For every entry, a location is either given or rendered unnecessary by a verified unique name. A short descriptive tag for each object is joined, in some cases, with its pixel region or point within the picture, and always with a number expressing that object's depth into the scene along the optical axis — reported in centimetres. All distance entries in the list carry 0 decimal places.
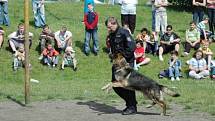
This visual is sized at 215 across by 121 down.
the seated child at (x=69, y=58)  1956
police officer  1150
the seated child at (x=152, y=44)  2091
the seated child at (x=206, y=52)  1975
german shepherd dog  1125
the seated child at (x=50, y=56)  1955
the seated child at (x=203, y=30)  2188
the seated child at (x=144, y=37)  2072
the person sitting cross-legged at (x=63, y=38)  2027
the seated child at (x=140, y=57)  2004
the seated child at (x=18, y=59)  1889
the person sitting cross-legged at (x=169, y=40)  2070
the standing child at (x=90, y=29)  2050
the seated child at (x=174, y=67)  1883
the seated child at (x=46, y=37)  2014
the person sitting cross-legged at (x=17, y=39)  1977
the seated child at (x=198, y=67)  1914
